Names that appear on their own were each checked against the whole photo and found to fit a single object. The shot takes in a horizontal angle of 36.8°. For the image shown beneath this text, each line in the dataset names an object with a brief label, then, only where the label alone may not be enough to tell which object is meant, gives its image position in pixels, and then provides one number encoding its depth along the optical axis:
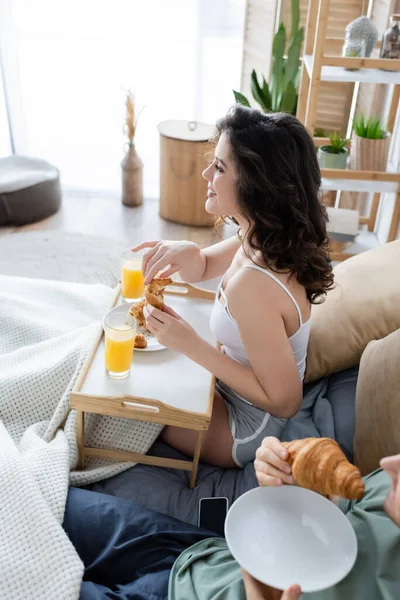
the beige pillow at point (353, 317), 1.43
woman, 1.28
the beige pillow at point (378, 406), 1.14
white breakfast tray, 1.26
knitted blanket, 1.07
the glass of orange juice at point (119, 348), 1.31
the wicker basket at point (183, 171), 3.14
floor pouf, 3.20
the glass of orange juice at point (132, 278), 1.63
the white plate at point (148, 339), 1.44
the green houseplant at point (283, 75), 2.77
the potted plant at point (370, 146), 2.39
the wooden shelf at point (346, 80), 2.18
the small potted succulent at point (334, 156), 2.46
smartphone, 1.27
